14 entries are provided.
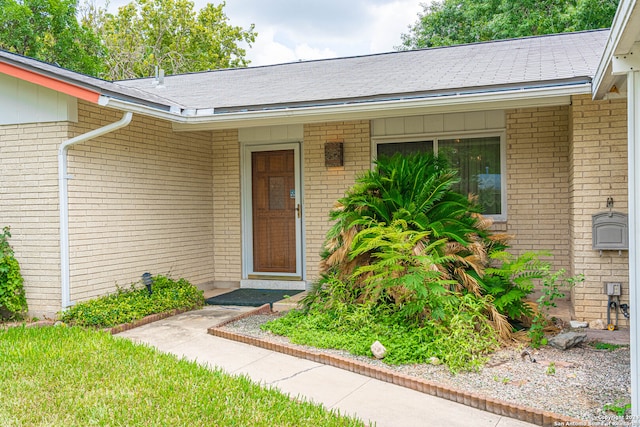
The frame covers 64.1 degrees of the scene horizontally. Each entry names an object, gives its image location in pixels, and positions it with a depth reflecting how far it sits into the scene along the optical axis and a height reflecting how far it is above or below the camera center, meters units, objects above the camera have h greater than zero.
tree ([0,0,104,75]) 17.19 +6.24
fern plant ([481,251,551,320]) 4.73 -0.75
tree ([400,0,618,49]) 14.00 +6.12
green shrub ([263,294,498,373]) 4.19 -1.15
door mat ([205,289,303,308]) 6.84 -1.26
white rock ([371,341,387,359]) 4.29 -1.21
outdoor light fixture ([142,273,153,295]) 6.35 -0.90
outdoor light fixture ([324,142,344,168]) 7.36 +0.77
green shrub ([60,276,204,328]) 5.43 -1.11
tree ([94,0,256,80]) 22.02 +7.59
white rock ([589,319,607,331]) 5.27 -1.23
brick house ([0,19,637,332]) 5.37 +0.66
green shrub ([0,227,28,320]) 5.47 -0.82
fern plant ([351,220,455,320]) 4.49 -0.59
